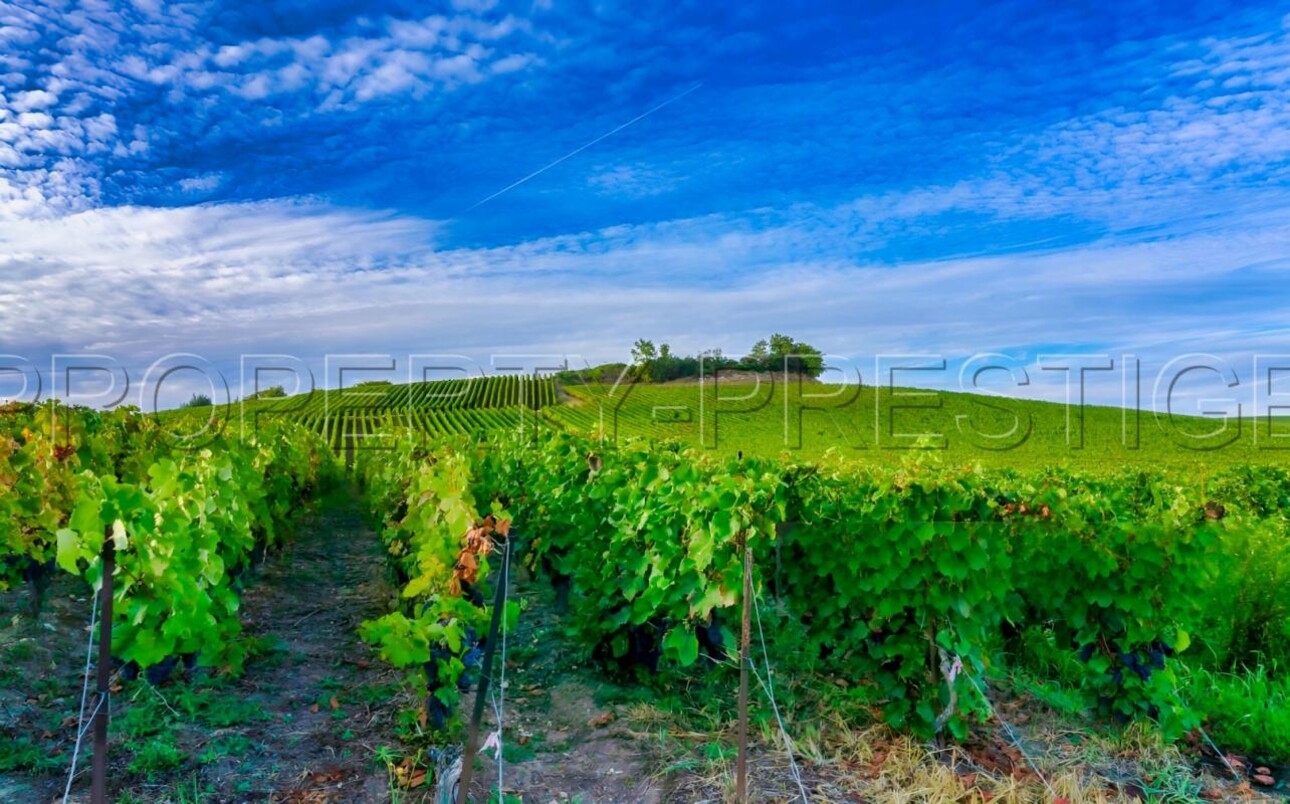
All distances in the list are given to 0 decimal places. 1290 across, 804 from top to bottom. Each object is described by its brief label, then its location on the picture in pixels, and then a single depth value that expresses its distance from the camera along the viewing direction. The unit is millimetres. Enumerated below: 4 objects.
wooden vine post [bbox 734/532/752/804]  3648
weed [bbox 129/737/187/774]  4090
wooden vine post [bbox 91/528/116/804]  3164
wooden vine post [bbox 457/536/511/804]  3309
